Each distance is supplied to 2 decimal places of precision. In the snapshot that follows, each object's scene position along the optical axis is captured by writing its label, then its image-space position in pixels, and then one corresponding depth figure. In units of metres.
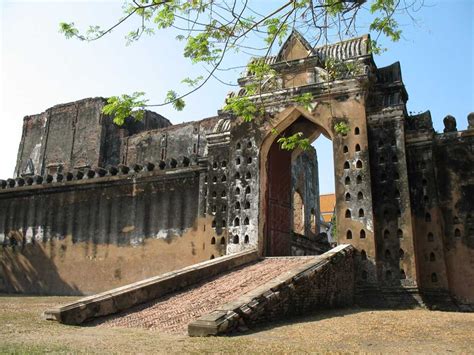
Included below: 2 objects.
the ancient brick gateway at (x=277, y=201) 10.13
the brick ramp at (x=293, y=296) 6.04
